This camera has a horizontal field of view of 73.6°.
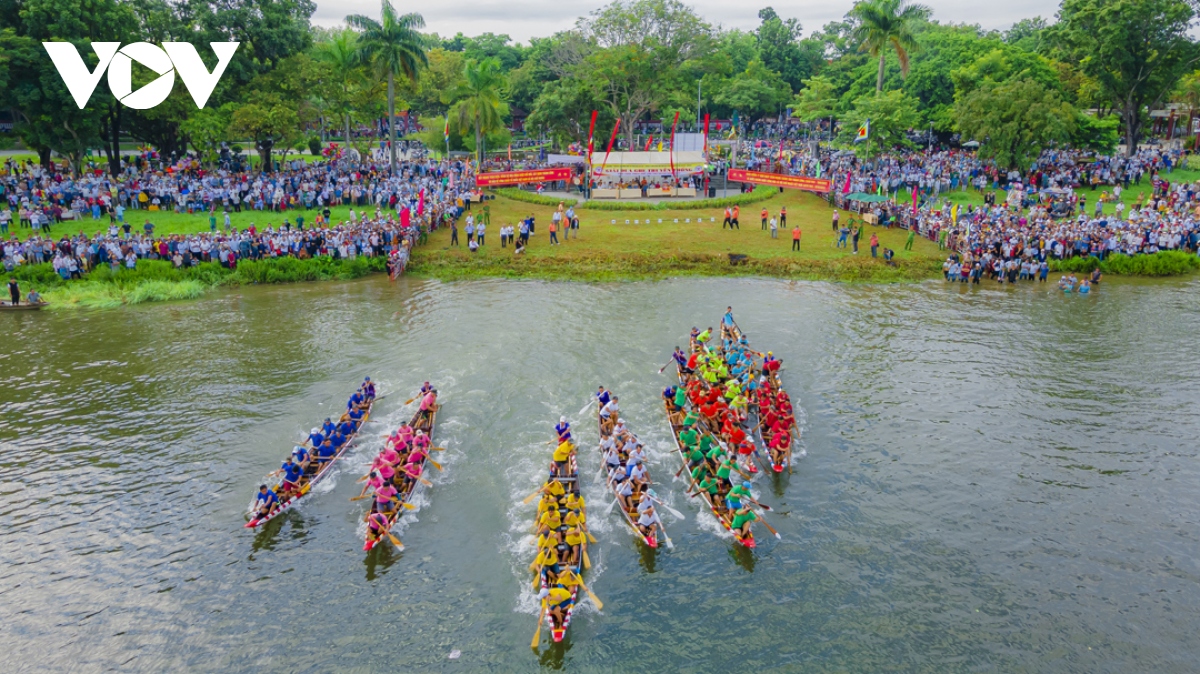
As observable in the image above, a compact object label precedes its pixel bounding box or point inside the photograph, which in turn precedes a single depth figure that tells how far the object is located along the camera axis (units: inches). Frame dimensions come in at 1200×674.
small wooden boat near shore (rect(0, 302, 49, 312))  1355.8
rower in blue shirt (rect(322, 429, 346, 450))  841.5
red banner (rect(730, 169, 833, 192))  2086.6
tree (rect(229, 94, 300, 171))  1969.7
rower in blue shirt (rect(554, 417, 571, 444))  834.8
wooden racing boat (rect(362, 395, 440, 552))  706.8
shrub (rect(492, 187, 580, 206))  2133.4
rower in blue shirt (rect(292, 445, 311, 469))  808.4
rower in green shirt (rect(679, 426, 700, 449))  839.7
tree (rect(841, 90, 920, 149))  2144.4
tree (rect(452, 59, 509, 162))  2285.9
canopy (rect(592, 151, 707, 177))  2196.1
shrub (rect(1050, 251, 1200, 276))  1574.8
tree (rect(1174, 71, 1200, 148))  2643.5
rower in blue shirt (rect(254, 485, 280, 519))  748.6
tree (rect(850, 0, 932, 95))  2143.2
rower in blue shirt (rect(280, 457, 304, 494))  770.8
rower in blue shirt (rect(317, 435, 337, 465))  829.8
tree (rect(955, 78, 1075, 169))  2004.2
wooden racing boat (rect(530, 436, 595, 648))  607.2
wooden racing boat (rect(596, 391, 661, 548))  712.4
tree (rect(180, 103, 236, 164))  1904.5
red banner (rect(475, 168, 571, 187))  2197.3
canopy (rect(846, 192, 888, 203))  1849.9
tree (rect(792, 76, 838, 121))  2701.8
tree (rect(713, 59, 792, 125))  3336.6
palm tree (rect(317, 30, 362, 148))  2068.2
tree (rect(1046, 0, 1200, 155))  2166.6
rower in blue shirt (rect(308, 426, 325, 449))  833.5
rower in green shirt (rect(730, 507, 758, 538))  711.7
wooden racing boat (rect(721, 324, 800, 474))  833.5
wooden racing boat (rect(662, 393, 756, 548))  711.1
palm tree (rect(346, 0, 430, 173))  1950.1
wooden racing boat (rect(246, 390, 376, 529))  747.4
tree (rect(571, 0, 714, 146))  2642.7
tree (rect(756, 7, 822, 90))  3954.2
